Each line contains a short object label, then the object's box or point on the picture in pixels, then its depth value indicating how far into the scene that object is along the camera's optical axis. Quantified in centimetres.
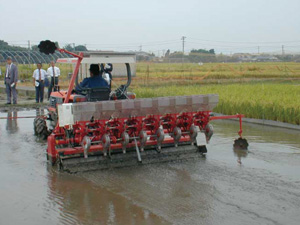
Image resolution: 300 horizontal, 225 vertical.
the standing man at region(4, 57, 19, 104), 1945
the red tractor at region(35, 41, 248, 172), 817
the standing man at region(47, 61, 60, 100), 1712
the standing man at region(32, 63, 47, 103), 1950
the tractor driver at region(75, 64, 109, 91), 941
